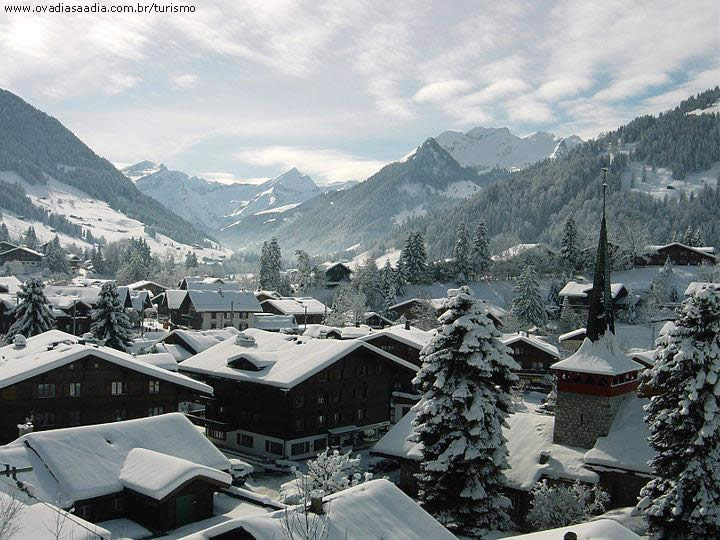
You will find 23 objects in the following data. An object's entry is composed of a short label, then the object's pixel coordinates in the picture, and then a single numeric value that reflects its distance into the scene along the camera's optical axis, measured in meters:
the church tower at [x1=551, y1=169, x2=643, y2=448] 36.28
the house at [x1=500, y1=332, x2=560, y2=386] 71.06
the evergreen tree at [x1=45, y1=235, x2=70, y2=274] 182.25
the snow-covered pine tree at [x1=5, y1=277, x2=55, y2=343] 64.62
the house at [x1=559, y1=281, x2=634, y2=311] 107.62
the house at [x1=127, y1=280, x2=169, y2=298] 150.88
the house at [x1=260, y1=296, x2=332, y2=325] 114.50
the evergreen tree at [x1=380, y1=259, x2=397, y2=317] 122.31
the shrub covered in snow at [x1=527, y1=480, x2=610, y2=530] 30.12
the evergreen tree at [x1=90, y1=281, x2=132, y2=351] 60.41
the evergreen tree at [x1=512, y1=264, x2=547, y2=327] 101.44
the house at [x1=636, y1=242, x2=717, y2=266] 132.25
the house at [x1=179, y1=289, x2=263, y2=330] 103.62
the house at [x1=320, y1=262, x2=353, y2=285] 149.81
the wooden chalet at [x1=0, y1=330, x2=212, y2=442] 37.09
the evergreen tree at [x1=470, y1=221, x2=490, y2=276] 137.00
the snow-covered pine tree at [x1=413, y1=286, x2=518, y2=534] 29.73
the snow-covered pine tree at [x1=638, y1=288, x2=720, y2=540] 24.58
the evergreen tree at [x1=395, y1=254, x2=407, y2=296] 128.62
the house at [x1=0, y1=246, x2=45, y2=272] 175.62
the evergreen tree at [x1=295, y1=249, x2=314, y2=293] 149.62
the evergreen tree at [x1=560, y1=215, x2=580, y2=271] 135.62
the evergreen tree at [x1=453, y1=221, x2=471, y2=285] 135.88
